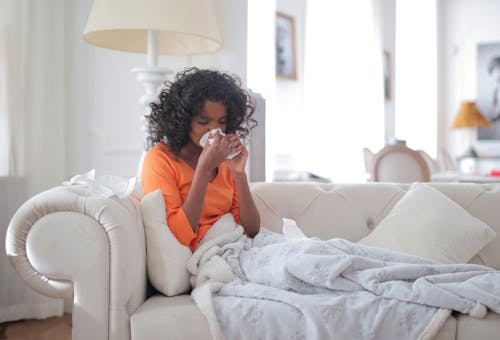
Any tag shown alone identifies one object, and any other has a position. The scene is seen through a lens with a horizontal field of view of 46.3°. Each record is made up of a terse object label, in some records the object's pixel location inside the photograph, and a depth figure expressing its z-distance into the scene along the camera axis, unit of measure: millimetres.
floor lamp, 2250
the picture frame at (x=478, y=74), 7008
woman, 1726
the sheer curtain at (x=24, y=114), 2697
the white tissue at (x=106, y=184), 1535
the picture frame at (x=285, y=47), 4242
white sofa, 1396
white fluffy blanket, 1378
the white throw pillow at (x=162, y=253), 1556
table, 5327
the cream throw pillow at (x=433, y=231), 1883
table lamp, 6914
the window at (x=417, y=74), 6633
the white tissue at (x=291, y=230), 1973
